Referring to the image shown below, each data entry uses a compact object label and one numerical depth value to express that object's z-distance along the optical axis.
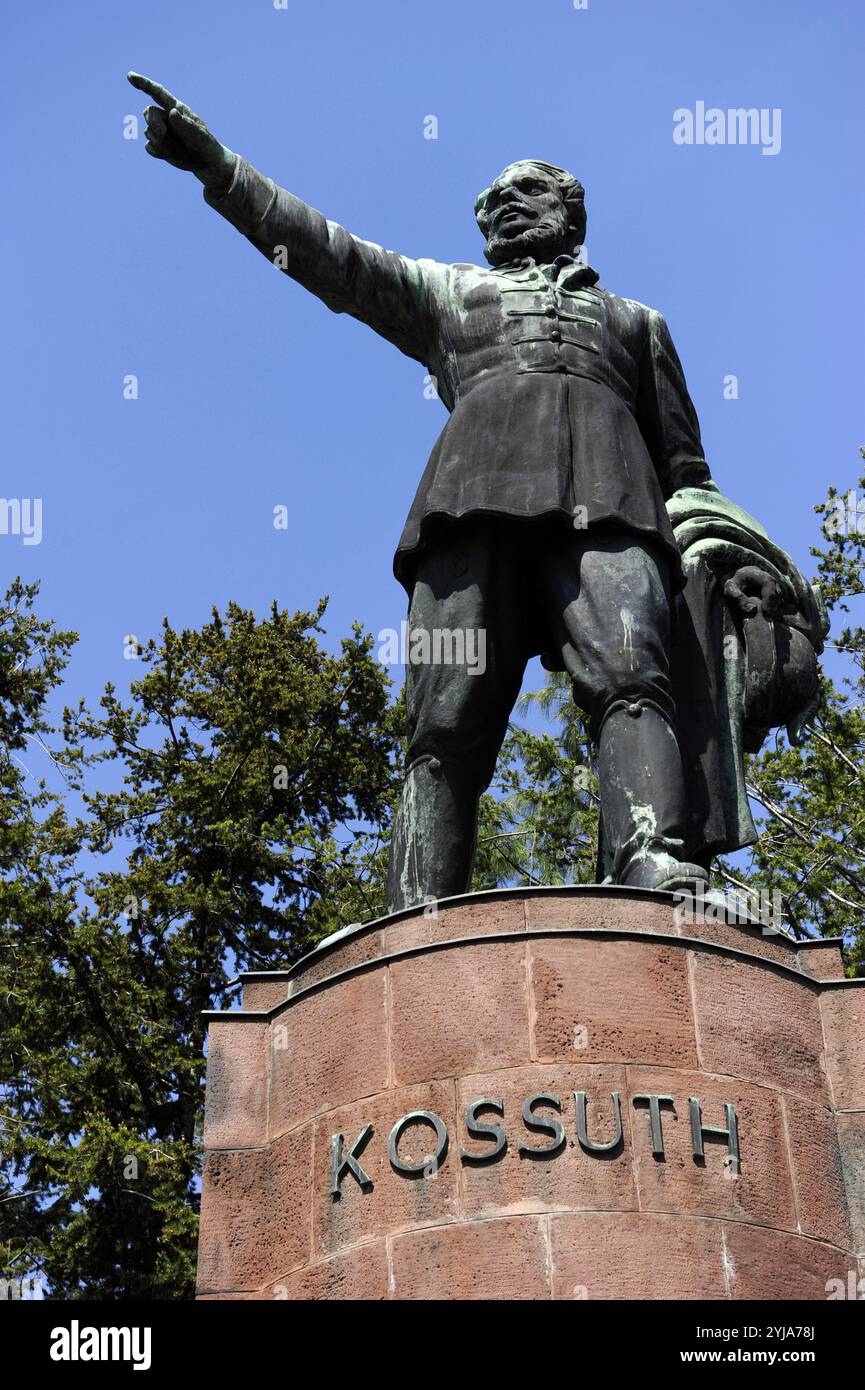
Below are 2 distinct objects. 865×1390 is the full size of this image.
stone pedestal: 5.21
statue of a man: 6.68
